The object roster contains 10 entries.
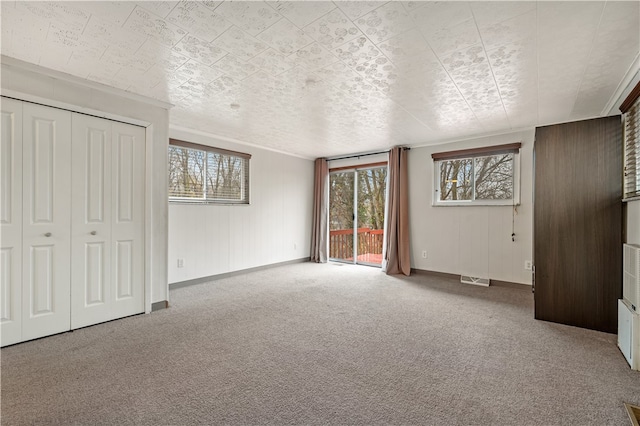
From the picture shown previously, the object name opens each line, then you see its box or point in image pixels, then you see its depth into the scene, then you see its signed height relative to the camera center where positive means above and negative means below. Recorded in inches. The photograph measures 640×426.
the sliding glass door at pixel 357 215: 233.1 -2.9
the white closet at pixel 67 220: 93.8 -3.6
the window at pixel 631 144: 93.4 +23.5
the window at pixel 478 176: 173.3 +23.0
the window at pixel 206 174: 169.3 +23.5
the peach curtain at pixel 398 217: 204.8 -3.9
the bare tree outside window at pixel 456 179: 190.2 +21.7
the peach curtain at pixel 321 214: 249.4 -2.3
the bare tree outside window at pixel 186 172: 167.9 +23.3
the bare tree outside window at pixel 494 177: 175.2 +21.7
